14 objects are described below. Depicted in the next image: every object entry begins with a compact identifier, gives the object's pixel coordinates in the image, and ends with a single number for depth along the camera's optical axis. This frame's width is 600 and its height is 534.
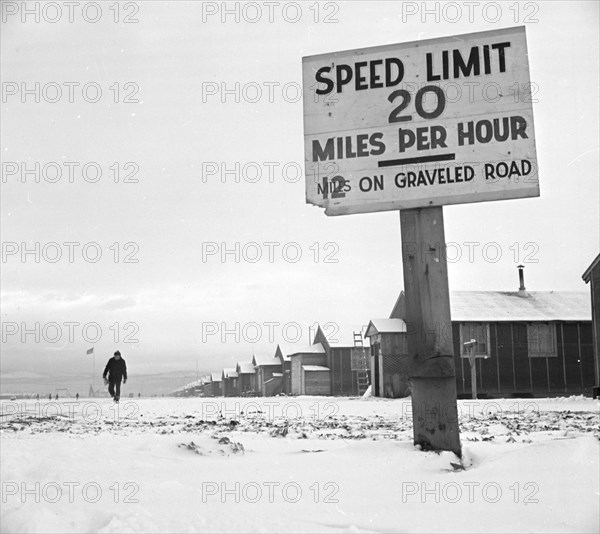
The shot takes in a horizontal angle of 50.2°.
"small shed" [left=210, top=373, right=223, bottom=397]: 84.01
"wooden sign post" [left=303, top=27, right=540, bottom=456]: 5.31
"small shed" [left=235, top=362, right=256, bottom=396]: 61.39
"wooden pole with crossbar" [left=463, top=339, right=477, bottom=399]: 28.43
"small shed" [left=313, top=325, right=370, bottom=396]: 43.62
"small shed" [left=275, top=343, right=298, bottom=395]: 50.70
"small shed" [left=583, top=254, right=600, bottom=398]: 26.03
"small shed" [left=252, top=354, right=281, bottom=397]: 54.88
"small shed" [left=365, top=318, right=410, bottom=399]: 31.83
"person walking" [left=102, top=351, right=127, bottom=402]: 18.69
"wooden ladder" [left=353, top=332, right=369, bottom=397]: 42.94
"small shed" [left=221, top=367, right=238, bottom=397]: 69.30
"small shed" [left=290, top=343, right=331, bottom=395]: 44.44
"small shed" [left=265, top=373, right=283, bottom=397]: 53.81
